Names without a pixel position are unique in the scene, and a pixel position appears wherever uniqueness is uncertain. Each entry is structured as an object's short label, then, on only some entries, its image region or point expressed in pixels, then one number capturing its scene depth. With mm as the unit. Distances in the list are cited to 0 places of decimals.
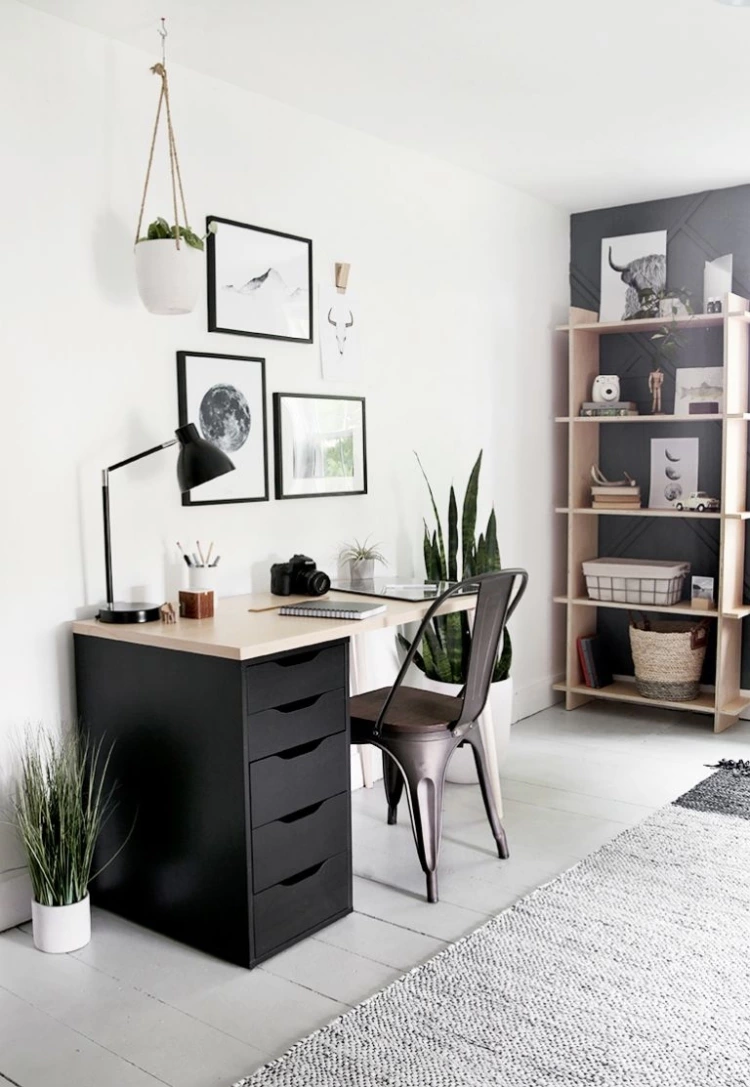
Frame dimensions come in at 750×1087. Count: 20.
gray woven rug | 1963
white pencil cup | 2912
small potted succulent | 3520
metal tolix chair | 2711
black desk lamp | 2678
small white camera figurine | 4680
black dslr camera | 3160
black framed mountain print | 3146
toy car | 4406
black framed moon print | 3072
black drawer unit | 2375
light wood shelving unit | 4266
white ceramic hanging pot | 2705
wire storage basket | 4465
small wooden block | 2764
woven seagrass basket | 4441
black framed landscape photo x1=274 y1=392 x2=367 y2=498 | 3402
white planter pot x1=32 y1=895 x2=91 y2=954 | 2480
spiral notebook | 2721
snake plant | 3764
